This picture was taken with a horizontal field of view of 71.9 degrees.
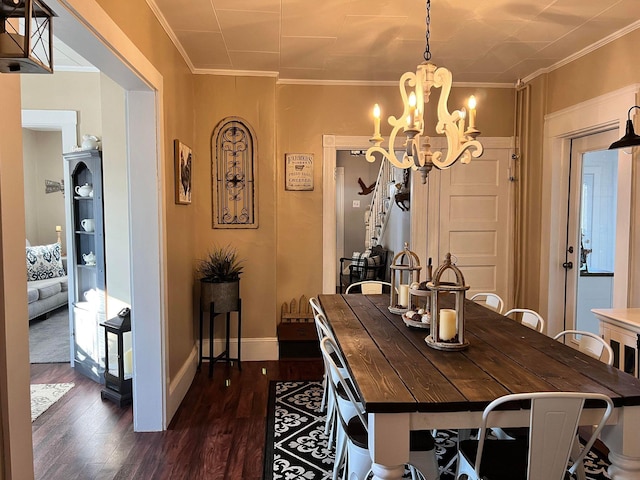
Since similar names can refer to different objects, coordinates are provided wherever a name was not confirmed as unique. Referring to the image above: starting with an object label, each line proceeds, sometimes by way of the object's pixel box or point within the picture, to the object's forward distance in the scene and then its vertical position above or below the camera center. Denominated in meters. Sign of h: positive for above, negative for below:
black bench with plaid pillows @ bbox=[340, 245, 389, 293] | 6.71 -0.75
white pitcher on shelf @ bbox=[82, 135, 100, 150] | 3.46 +0.57
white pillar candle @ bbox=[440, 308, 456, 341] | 1.98 -0.49
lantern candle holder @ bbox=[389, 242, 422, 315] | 2.60 -0.46
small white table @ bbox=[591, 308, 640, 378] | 2.39 -0.66
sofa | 5.36 -0.86
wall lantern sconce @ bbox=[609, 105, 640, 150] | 2.49 +0.44
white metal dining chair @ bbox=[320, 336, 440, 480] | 1.79 -0.94
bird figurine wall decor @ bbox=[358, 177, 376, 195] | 8.44 +0.56
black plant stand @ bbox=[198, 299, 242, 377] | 3.69 -1.08
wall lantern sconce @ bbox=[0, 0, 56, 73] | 1.10 +0.46
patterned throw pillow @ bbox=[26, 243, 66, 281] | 5.86 -0.64
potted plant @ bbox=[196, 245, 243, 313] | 3.69 -0.57
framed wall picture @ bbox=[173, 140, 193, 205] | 3.17 +0.34
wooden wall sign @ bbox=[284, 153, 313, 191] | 4.25 +0.43
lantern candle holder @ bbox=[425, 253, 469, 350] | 1.92 -0.48
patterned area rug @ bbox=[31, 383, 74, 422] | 3.04 -1.33
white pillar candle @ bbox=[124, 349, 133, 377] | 3.15 -1.05
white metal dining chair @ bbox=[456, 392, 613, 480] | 1.37 -0.66
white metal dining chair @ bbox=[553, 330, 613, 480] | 1.77 -0.62
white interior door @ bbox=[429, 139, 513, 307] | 4.37 -0.02
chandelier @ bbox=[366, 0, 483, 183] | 2.34 +0.52
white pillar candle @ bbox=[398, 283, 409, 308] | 2.70 -0.49
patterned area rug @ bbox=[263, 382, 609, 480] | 2.34 -1.35
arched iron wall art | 4.02 +0.38
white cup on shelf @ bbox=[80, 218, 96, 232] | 3.57 -0.08
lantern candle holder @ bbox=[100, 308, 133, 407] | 3.06 -1.03
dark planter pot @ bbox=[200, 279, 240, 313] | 3.69 -0.67
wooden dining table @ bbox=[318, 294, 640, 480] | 1.46 -0.60
